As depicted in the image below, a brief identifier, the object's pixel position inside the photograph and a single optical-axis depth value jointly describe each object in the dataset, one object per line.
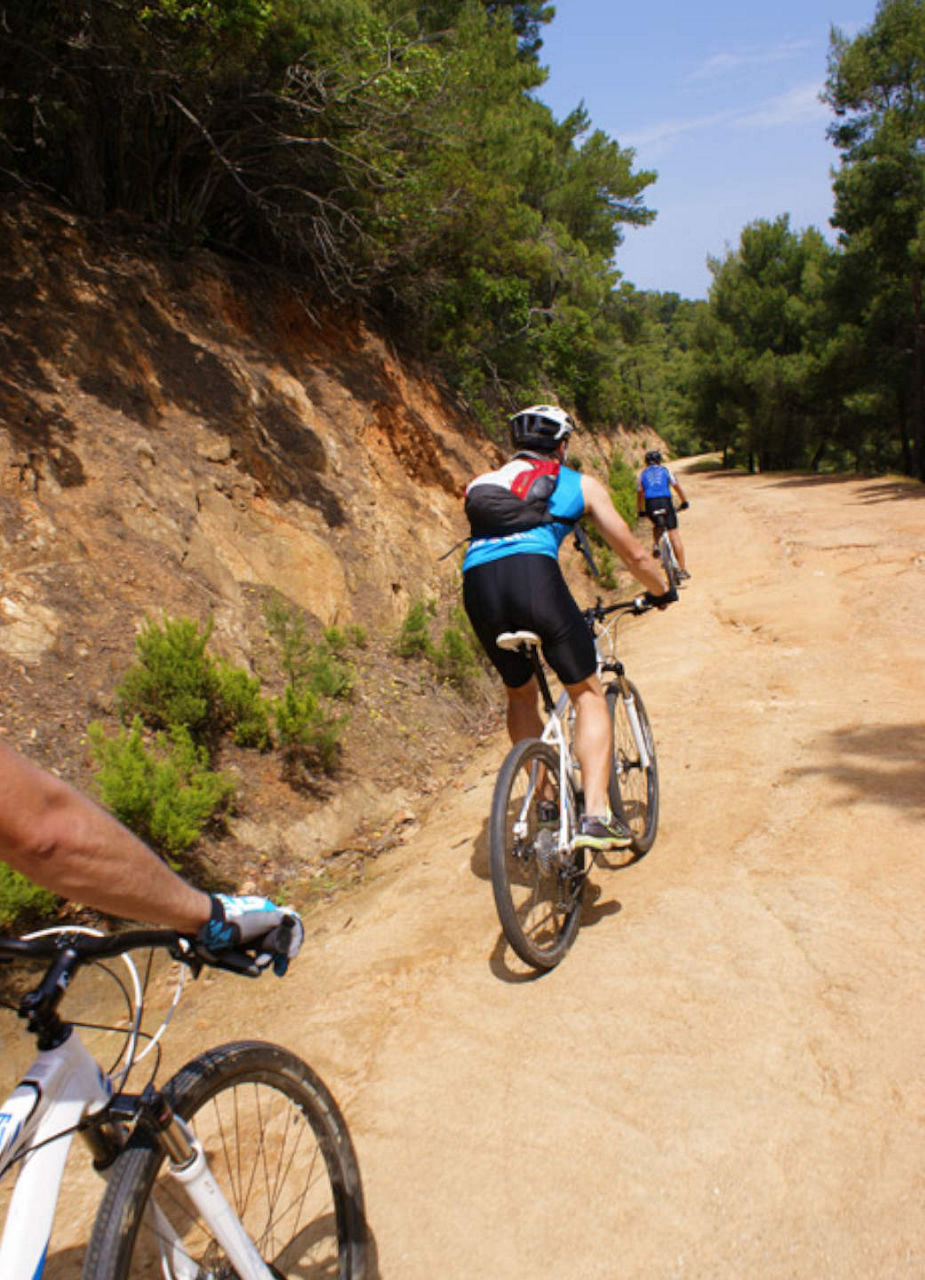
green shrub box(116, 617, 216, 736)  4.86
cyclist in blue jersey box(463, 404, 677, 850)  3.65
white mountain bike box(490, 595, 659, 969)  3.23
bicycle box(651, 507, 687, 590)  10.96
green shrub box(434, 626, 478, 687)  7.24
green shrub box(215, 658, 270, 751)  5.12
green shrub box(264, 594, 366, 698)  5.82
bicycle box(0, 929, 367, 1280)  1.46
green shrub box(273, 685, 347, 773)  5.20
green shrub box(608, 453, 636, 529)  15.53
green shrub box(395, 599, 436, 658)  7.18
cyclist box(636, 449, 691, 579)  10.97
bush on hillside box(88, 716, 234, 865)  4.10
